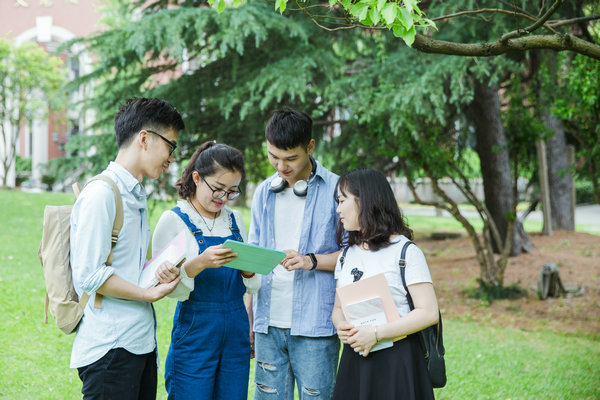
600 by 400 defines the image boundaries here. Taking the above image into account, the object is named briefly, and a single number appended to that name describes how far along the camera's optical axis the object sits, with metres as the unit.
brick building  32.53
